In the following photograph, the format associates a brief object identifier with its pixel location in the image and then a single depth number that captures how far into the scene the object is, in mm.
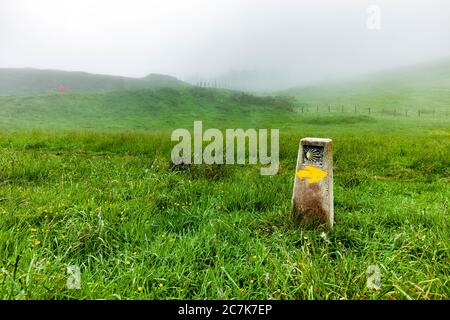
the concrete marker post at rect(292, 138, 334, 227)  4641
